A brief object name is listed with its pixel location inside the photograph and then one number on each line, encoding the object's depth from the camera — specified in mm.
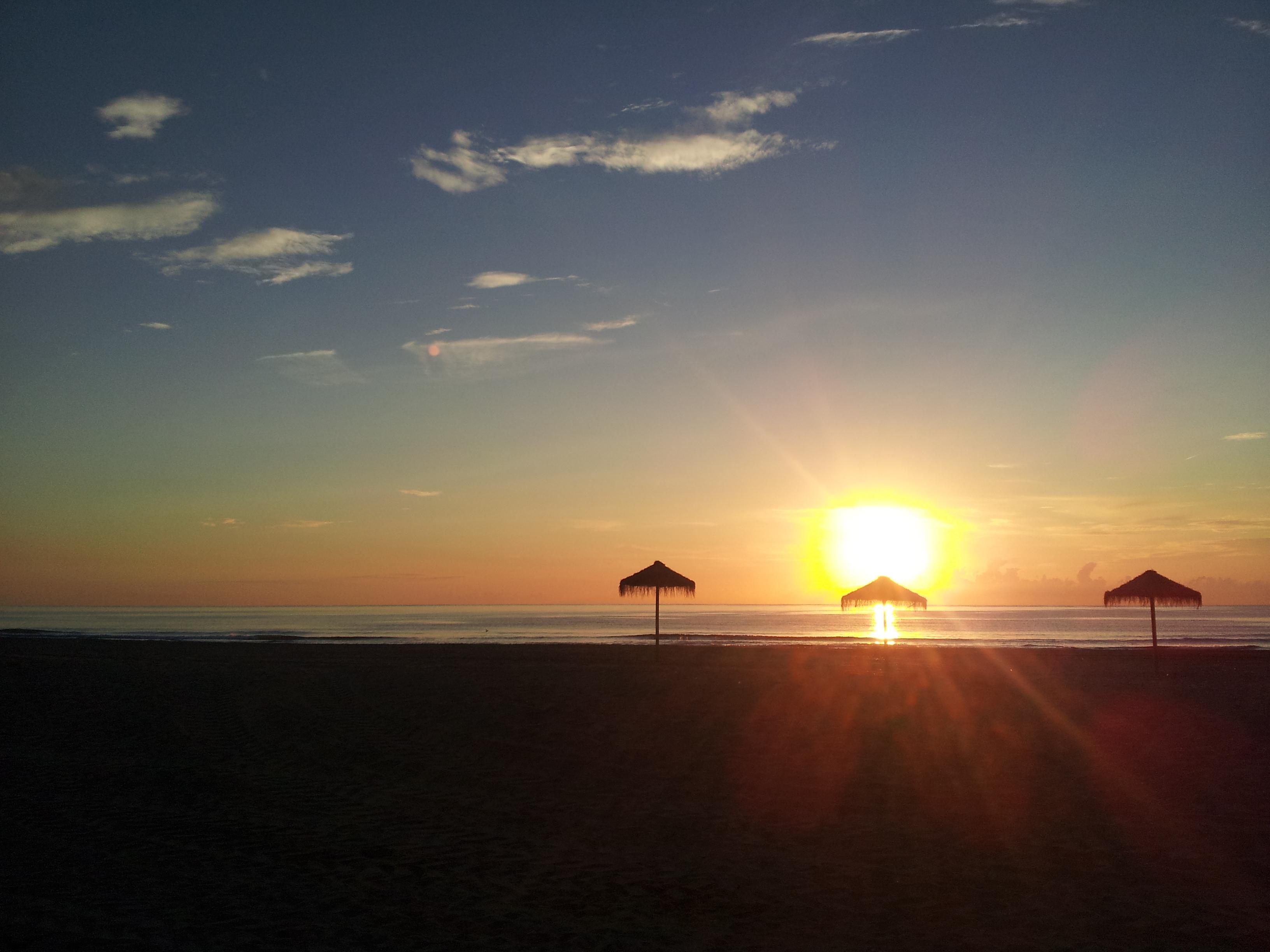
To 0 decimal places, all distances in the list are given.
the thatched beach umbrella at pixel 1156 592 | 22859
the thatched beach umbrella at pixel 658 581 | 25141
